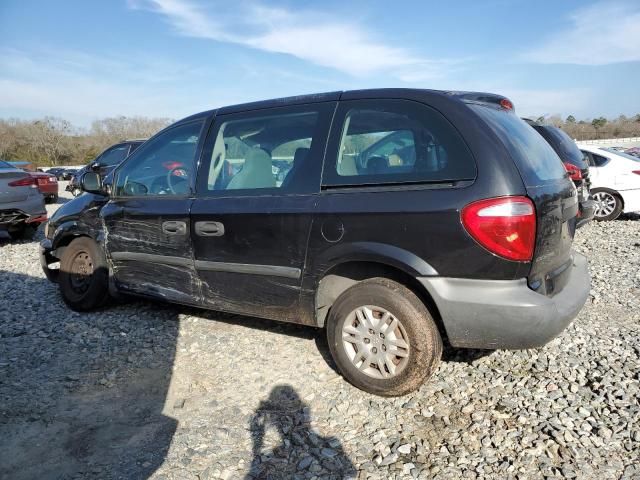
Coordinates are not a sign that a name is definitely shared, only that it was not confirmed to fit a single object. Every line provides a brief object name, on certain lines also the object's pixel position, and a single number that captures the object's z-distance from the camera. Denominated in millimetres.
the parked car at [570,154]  6603
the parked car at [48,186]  14040
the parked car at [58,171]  35219
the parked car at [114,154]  10008
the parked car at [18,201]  7602
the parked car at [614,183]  8567
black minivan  2488
